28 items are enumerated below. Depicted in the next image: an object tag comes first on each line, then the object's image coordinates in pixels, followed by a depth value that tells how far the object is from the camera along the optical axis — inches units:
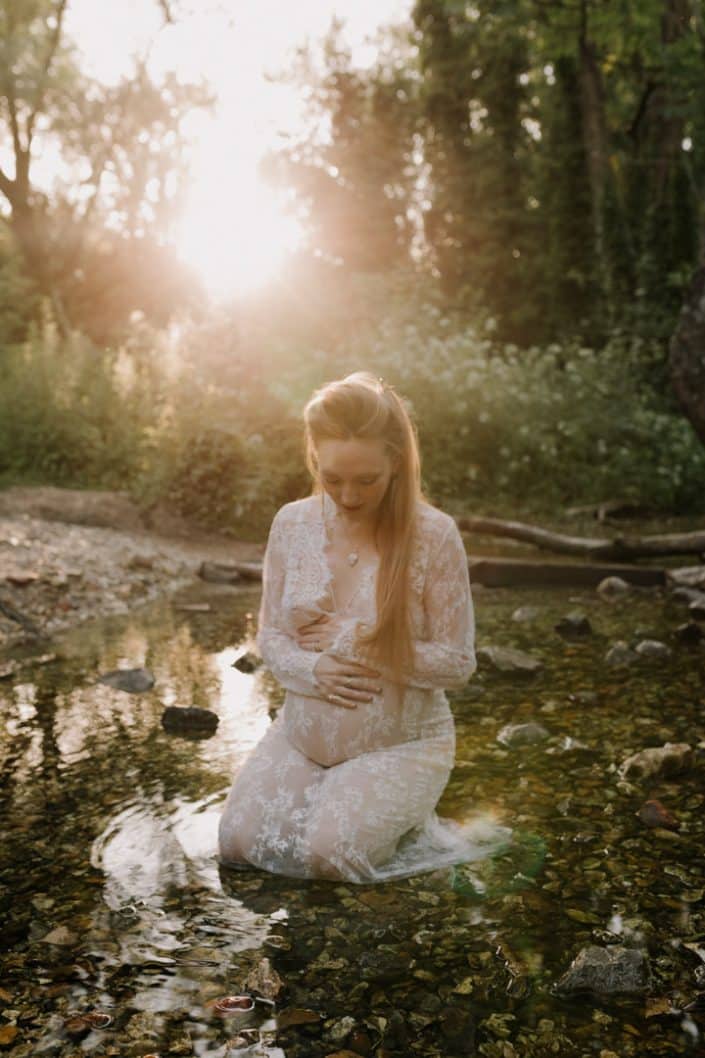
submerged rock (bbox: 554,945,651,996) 102.4
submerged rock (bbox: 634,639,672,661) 248.5
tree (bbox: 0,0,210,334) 868.0
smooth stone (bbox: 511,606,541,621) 304.7
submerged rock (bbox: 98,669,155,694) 230.8
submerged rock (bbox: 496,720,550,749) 187.5
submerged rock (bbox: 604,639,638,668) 244.2
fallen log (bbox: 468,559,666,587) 358.9
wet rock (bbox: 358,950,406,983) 106.2
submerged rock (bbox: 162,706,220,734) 198.7
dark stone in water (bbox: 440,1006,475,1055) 93.7
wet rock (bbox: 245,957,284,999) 102.1
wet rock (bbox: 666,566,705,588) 331.9
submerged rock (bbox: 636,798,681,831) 145.0
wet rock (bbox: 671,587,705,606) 314.9
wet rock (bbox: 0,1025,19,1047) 93.4
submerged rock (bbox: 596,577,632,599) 340.2
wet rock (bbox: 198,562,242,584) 382.0
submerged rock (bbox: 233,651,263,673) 251.0
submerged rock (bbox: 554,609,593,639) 278.7
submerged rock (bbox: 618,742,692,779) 165.9
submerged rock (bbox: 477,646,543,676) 237.0
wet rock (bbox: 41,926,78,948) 113.5
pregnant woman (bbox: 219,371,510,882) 130.5
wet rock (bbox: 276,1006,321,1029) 97.0
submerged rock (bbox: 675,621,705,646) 262.4
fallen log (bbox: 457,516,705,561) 354.0
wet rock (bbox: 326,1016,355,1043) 94.7
